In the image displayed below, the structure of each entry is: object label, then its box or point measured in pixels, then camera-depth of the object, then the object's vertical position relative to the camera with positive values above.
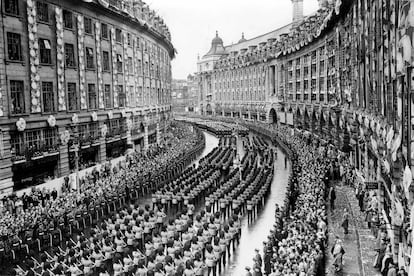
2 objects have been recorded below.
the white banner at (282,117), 77.62 -2.78
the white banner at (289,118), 72.44 -2.89
